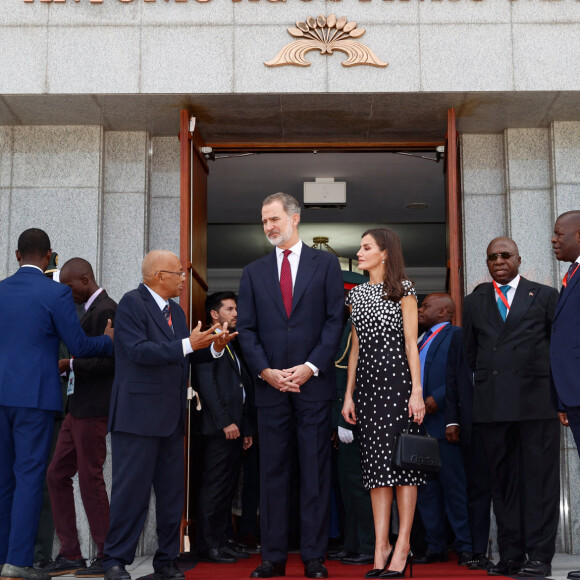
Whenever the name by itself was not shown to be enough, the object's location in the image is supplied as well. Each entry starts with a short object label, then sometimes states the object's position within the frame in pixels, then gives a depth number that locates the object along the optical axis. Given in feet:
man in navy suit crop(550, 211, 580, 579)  16.06
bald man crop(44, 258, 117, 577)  19.27
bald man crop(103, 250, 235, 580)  16.52
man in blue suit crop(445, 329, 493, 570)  19.90
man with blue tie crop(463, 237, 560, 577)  17.66
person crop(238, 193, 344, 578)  16.72
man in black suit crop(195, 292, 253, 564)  21.59
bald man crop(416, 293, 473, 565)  20.59
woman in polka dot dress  16.78
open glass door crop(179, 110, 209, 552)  23.09
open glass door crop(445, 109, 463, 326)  23.50
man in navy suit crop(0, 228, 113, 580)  16.69
